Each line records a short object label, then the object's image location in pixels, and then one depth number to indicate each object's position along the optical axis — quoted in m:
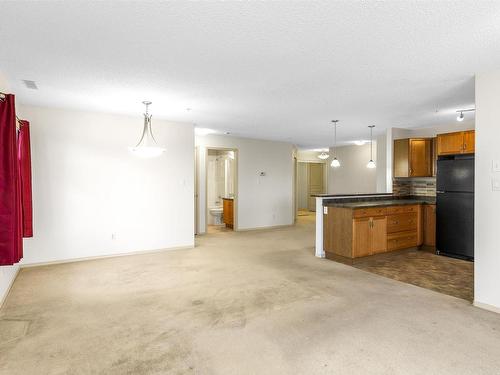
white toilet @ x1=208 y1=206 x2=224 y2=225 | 8.70
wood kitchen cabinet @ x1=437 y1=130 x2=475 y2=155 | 4.91
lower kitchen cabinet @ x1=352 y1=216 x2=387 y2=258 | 4.63
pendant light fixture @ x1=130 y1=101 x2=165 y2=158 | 4.18
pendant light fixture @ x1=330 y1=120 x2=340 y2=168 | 6.01
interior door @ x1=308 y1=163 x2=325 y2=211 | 12.38
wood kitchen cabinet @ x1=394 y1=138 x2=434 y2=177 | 5.88
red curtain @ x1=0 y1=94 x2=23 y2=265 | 2.89
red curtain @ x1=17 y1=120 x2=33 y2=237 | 3.96
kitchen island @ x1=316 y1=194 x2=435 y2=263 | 4.65
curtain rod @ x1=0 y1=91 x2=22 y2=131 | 2.91
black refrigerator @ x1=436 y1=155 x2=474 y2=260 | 4.62
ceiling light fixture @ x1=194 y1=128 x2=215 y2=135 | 6.56
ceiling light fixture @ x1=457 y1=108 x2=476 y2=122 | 4.77
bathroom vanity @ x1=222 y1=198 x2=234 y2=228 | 8.17
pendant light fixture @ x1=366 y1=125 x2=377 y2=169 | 6.38
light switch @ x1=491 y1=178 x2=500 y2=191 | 2.99
